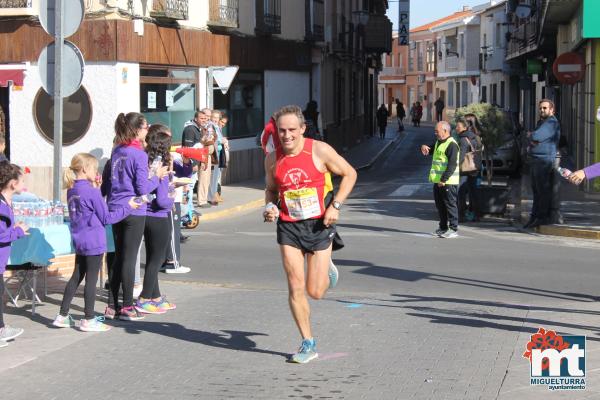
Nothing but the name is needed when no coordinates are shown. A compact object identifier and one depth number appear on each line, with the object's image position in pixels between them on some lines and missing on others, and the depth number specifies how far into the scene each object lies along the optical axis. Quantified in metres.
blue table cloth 9.70
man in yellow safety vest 15.81
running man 7.79
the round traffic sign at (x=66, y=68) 11.53
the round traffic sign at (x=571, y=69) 23.48
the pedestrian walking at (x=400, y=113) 61.03
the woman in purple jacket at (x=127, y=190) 9.48
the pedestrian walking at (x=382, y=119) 53.09
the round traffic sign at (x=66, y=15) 11.50
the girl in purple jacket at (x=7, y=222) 8.49
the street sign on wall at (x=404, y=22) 70.56
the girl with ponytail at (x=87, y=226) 9.02
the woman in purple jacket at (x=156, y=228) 9.82
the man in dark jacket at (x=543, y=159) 16.39
